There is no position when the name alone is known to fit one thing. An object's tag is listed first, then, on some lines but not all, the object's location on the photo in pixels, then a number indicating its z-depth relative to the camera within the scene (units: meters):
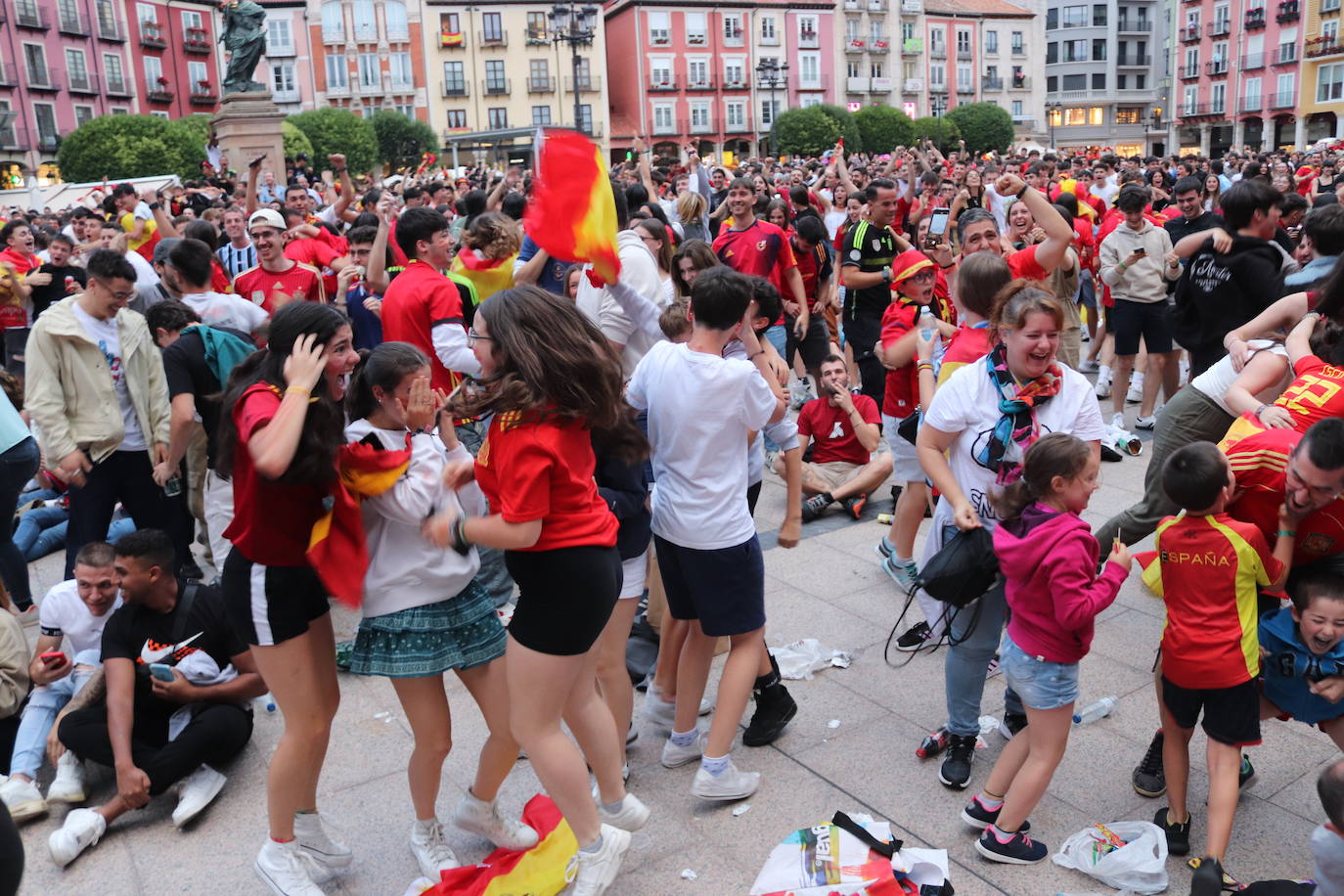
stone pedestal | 18.97
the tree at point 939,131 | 56.99
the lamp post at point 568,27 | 19.31
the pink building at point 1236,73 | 59.25
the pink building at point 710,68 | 59.72
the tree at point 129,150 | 30.66
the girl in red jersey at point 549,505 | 2.72
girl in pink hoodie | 2.99
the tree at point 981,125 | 61.69
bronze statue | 21.59
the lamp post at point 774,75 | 56.66
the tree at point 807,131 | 53.72
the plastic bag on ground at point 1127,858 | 3.03
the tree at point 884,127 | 56.09
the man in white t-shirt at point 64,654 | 3.98
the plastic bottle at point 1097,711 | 3.98
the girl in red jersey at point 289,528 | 2.79
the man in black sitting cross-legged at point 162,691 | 3.73
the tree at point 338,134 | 43.16
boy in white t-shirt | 3.36
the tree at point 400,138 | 49.50
